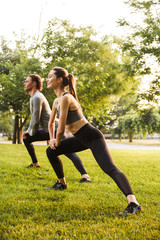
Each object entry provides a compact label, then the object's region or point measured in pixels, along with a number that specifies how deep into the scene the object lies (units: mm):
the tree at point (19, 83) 16492
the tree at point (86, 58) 17469
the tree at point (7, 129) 51416
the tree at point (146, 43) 12742
